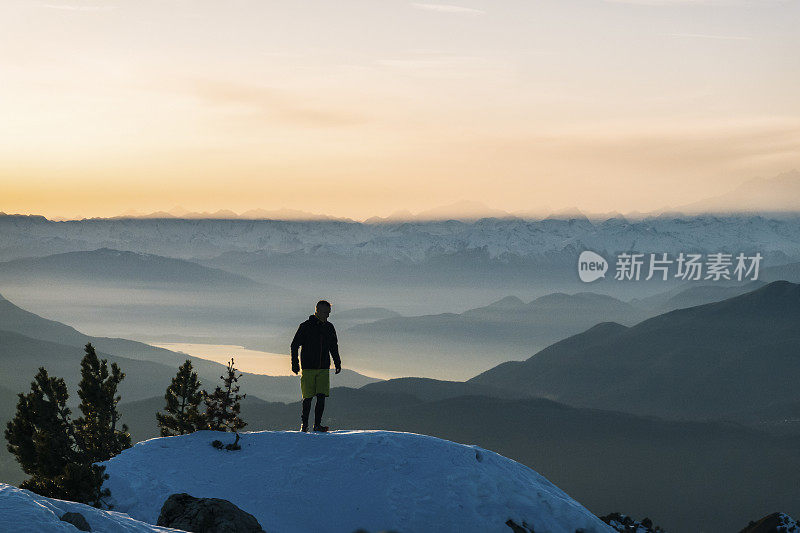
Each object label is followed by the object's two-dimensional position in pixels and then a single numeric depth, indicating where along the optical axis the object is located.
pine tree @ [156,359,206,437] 33.44
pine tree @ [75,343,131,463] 31.42
